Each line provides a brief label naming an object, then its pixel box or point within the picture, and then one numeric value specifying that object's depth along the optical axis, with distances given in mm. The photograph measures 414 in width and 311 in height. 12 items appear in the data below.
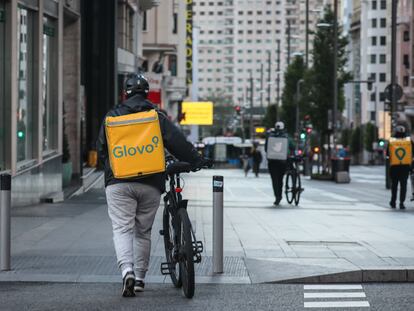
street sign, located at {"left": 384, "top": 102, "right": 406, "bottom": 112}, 38688
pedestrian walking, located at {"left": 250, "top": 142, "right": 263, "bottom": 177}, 59969
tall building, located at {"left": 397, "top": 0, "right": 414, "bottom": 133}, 94312
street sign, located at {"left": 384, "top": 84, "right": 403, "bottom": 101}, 37750
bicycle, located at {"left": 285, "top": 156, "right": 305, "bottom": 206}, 23797
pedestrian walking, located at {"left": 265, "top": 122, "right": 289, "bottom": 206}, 23078
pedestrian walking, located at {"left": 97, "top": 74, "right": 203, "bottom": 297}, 9008
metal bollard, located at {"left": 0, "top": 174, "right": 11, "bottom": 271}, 10352
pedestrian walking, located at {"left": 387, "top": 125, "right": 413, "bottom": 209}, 22312
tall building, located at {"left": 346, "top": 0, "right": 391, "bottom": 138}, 149750
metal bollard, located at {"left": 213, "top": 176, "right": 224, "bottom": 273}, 10453
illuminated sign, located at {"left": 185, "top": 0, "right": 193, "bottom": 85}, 102062
